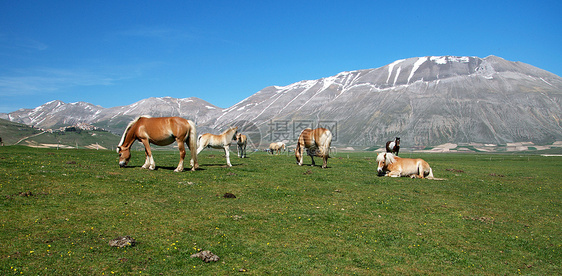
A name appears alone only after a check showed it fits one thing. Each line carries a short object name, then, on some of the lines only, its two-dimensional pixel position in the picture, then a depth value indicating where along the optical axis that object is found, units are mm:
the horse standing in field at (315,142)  27828
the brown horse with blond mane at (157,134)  20922
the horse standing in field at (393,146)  30938
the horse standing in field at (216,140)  27766
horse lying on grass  25625
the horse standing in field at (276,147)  63034
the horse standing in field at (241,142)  37781
